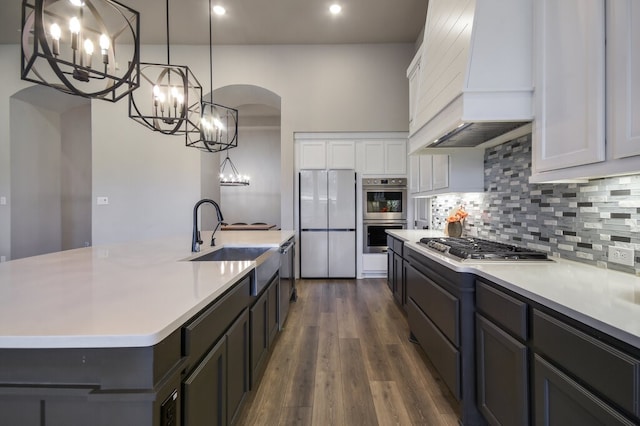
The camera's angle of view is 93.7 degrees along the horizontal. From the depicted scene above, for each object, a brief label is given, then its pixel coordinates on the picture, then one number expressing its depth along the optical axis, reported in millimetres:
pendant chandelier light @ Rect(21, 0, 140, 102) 1299
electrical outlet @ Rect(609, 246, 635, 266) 1332
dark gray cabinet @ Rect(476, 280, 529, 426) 1184
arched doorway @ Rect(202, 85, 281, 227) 8711
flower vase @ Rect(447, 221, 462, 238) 2791
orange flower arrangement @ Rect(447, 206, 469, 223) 2770
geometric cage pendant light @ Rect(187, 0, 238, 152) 2803
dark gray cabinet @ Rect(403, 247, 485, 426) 1585
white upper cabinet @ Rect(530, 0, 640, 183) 1034
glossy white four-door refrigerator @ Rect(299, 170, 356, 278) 4832
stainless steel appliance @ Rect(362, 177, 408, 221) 4855
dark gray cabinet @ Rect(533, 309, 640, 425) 777
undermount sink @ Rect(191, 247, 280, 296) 1750
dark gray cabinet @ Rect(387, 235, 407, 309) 3068
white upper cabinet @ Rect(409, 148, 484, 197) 2650
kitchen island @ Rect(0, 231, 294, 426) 743
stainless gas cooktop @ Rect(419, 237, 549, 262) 1695
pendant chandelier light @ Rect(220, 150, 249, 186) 6939
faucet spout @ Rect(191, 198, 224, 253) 2063
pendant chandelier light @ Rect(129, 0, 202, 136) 2352
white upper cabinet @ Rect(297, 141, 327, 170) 5004
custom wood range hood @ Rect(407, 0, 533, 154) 1600
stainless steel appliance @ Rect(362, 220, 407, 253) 4871
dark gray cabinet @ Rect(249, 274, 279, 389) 1707
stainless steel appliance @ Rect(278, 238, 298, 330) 2703
